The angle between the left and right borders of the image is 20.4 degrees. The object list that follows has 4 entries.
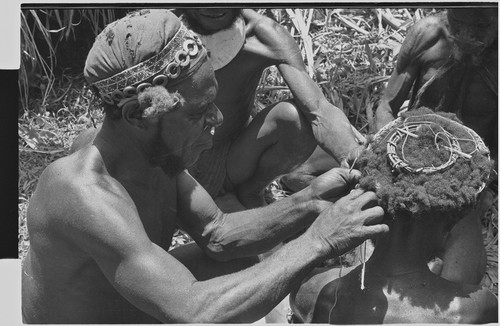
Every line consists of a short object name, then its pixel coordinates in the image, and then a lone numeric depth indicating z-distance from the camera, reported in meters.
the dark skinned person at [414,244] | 3.78
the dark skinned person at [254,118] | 5.06
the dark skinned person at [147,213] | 3.77
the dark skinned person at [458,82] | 4.89
